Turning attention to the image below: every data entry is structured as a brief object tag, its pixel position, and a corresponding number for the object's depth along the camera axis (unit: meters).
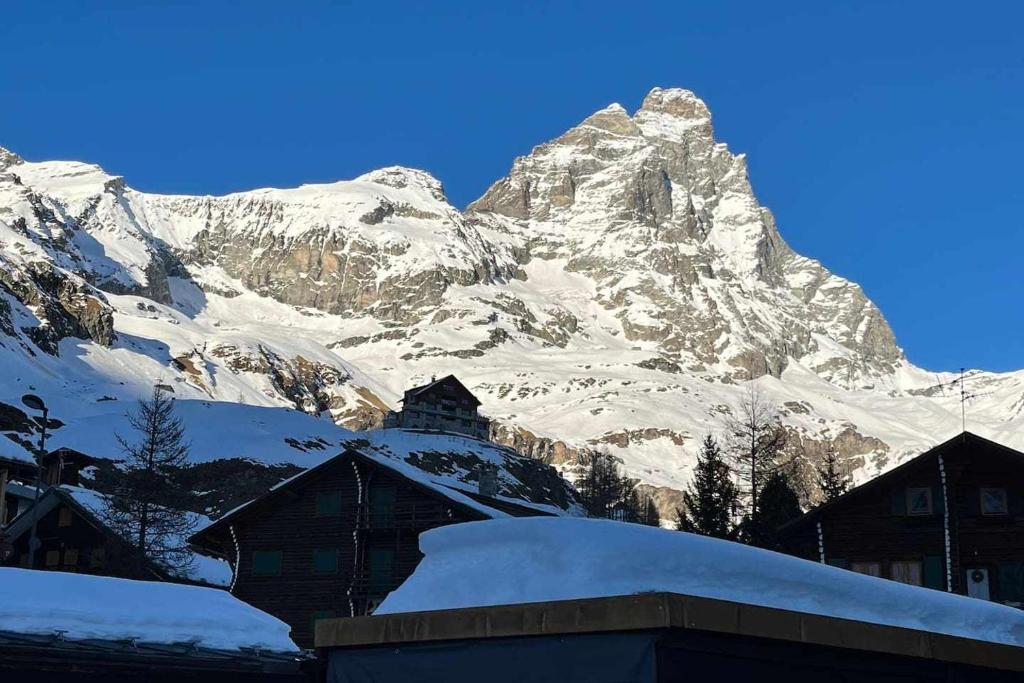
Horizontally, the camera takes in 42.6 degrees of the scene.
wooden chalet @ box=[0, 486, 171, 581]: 48.28
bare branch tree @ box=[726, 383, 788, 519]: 52.50
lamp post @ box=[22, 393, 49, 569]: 31.28
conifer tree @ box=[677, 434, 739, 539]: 57.66
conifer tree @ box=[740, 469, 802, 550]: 56.53
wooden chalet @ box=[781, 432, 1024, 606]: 36.91
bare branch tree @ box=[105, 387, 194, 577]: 48.91
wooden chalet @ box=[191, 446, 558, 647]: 46.31
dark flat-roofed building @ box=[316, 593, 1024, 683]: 9.73
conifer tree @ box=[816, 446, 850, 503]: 68.56
